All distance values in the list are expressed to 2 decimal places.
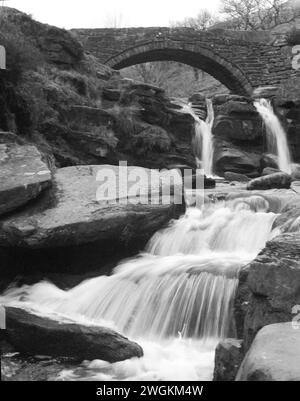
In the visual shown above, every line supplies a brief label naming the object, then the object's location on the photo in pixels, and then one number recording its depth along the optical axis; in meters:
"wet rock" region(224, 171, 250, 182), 13.88
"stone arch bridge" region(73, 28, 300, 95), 22.45
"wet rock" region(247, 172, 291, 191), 10.71
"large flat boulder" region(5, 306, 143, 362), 4.94
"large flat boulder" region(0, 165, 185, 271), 6.73
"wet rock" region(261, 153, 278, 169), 15.55
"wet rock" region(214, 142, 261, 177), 15.24
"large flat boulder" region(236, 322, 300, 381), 3.07
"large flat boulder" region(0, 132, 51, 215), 6.98
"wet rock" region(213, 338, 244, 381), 4.09
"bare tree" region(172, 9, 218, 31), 49.28
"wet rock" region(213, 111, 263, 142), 16.38
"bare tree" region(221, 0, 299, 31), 41.03
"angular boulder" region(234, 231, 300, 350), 4.14
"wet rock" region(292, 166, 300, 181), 12.97
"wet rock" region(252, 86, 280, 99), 20.55
